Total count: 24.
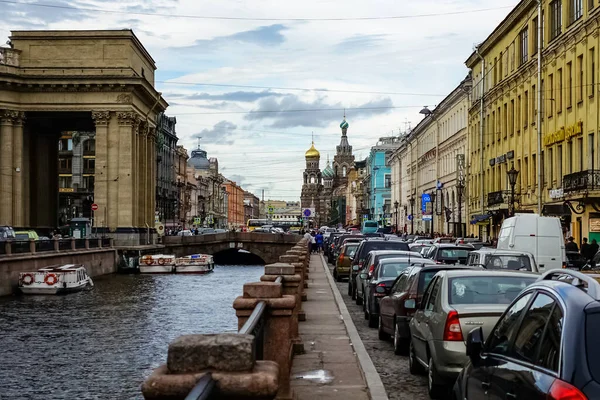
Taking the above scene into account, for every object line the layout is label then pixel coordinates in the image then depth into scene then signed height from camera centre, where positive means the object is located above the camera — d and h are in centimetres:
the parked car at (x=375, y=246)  3459 -95
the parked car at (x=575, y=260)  3400 -146
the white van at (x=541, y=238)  3136 -62
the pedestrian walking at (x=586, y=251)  3591 -118
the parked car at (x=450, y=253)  3039 -106
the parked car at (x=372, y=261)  2445 -108
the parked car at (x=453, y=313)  1152 -112
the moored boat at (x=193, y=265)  6975 -319
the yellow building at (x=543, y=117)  4253 +526
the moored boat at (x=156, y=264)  6844 -306
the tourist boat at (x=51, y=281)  4600 -285
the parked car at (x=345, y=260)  4109 -168
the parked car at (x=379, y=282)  2045 -132
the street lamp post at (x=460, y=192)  7541 +200
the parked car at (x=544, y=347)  560 -81
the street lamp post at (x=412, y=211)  10400 +84
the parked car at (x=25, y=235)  5941 -92
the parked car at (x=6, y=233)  5584 -75
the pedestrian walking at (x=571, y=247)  3934 -113
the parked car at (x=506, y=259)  2289 -95
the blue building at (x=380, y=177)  15425 +645
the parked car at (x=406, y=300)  1580 -129
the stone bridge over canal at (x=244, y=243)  8800 -217
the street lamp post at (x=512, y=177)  4473 +183
